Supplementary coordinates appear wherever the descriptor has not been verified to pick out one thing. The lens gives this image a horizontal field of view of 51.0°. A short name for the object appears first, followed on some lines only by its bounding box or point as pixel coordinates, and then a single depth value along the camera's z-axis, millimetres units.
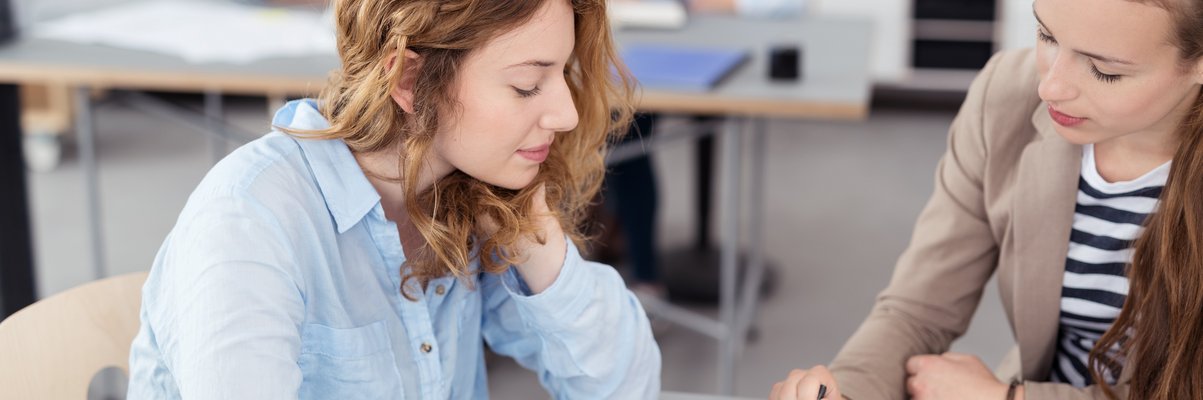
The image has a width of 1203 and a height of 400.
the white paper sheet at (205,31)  2514
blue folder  2271
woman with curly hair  928
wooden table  2225
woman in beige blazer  1038
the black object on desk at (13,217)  2305
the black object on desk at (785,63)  2307
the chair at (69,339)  1068
